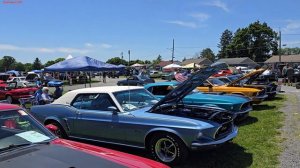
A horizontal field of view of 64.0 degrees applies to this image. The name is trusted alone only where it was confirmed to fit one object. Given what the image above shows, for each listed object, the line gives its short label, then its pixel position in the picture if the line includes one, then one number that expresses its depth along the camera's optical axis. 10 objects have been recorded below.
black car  18.83
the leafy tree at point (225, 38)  92.10
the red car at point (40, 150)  2.22
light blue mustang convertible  4.30
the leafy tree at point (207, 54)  93.37
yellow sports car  9.38
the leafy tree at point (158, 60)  97.01
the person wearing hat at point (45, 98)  8.93
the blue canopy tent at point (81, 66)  11.85
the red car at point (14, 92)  13.43
